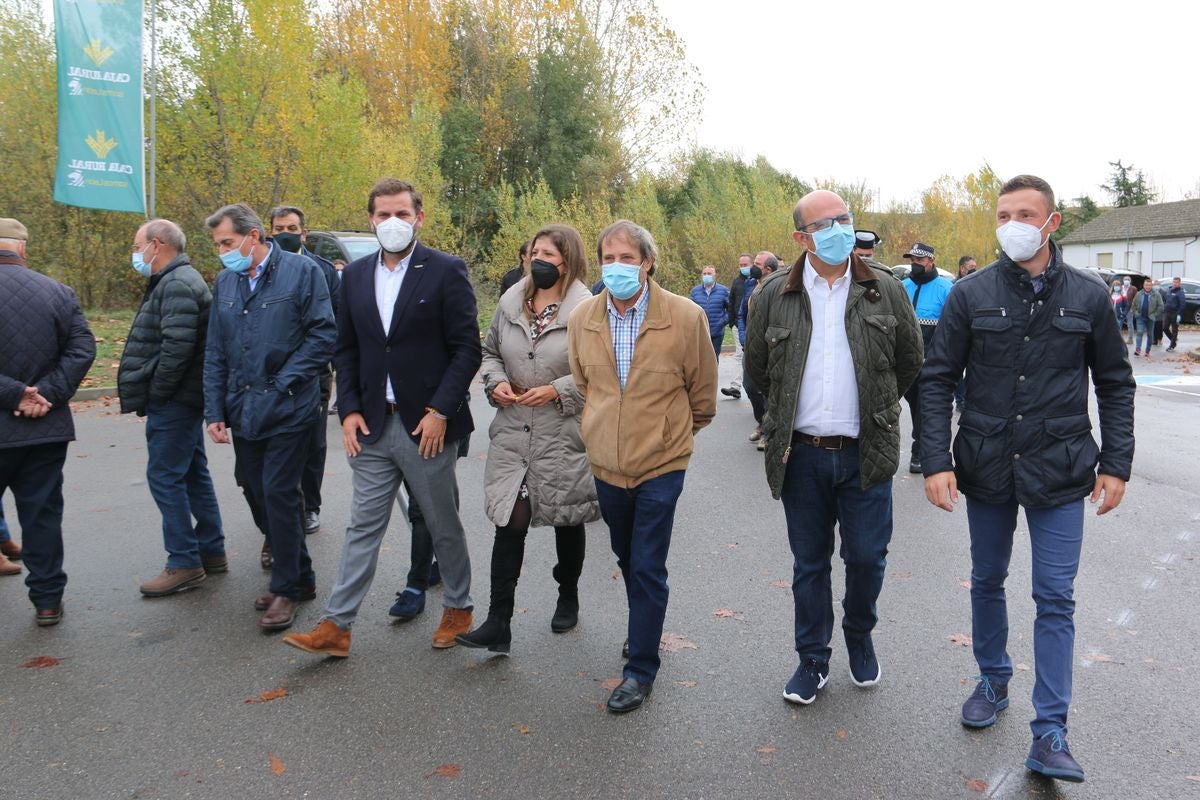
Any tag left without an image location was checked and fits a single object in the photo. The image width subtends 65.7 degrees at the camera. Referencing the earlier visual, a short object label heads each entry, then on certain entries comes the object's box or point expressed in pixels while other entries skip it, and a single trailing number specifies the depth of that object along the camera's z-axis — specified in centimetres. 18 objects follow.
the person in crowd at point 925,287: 838
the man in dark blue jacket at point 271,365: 471
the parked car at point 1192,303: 3269
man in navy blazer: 427
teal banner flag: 1278
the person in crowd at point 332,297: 631
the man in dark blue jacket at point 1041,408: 338
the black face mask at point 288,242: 651
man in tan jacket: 386
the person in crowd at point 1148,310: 2320
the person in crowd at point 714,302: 1277
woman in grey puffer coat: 423
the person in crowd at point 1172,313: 2472
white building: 5362
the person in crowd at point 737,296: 1227
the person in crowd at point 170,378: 520
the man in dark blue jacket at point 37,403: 486
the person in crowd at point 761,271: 953
